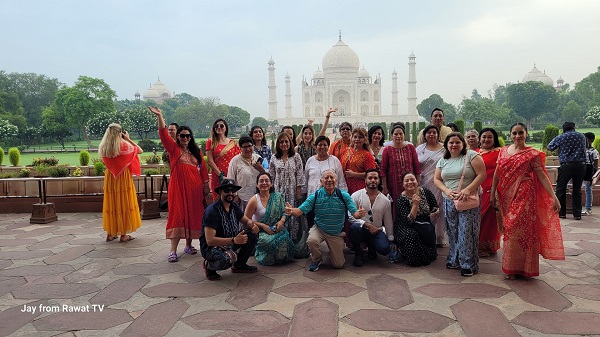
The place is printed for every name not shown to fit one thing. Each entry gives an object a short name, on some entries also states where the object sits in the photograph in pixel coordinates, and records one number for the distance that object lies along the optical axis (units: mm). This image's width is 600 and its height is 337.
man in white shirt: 3631
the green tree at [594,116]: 29922
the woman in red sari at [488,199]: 3648
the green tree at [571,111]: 38125
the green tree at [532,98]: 39281
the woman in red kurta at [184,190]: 3926
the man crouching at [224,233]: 3248
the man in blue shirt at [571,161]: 5223
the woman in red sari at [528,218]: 3174
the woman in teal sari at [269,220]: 3568
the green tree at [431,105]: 52312
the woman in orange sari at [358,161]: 3967
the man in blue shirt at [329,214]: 3525
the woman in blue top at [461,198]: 3336
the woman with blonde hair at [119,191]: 4496
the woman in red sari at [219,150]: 4090
